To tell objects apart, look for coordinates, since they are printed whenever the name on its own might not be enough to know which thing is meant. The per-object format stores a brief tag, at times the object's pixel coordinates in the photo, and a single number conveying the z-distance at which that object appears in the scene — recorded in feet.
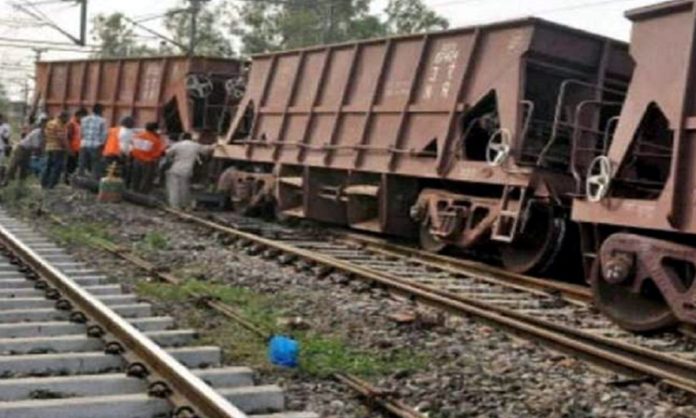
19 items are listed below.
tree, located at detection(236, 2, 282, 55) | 186.57
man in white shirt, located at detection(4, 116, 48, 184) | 65.62
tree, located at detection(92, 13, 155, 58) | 217.36
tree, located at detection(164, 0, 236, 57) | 197.88
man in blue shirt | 64.64
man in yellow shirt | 63.93
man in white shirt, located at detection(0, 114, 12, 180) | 63.05
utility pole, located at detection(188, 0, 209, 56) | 124.05
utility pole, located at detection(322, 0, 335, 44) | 122.39
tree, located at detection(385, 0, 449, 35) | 172.35
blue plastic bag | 19.89
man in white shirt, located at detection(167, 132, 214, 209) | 58.03
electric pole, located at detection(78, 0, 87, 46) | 107.45
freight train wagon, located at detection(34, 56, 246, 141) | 67.21
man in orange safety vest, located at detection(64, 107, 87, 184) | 67.36
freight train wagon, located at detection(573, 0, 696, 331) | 25.43
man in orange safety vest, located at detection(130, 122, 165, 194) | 62.18
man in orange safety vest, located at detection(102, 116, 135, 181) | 63.98
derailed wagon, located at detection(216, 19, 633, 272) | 36.14
